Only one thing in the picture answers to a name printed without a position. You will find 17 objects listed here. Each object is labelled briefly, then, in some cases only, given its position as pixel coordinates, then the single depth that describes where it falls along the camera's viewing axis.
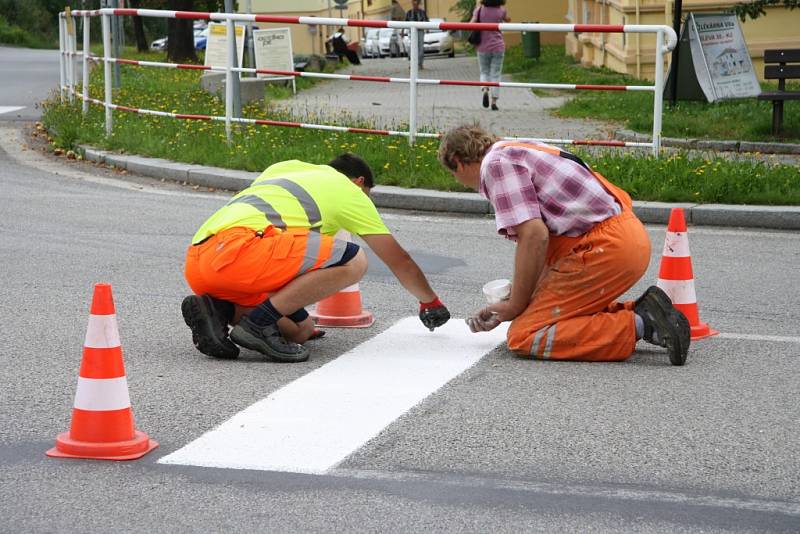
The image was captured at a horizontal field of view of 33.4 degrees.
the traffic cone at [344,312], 6.92
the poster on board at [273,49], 20.80
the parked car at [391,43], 48.38
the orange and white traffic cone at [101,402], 4.68
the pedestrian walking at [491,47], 18.22
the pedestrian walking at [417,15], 32.06
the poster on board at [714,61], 16.89
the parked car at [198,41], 62.64
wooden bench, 15.97
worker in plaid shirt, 5.92
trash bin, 32.59
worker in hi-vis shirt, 6.02
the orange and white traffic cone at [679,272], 6.62
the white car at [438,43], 48.19
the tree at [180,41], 36.97
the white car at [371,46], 51.75
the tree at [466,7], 39.81
